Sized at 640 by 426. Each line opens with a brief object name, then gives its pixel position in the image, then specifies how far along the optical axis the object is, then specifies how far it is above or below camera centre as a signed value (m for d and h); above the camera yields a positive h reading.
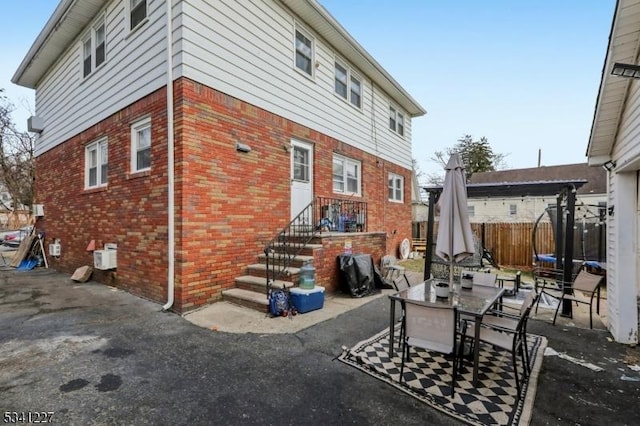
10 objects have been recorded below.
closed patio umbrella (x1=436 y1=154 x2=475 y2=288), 3.88 -0.05
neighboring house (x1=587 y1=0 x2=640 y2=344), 3.96 +0.70
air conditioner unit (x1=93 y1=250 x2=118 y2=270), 6.82 -0.92
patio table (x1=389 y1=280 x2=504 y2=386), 3.14 -1.03
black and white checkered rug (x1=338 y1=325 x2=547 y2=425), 2.70 -1.72
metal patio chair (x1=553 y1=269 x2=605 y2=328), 5.17 -1.19
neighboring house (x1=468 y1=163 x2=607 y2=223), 23.21 +1.69
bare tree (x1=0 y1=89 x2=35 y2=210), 16.66 +3.58
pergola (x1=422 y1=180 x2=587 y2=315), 5.82 +0.53
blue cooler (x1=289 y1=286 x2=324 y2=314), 5.47 -1.47
